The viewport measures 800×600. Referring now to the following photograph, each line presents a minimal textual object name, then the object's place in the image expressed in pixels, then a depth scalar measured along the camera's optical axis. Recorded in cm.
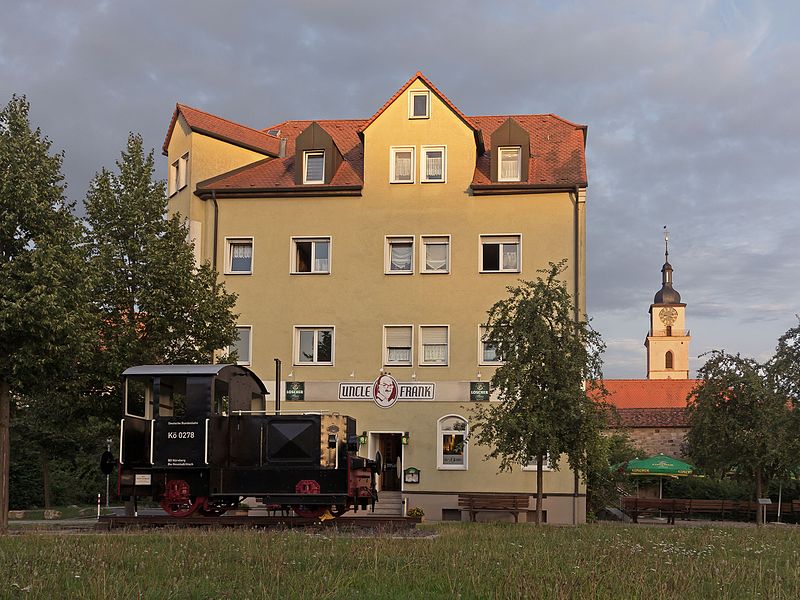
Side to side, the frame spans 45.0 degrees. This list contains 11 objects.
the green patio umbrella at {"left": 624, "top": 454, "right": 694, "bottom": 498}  3612
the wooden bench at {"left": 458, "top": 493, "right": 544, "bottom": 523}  2936
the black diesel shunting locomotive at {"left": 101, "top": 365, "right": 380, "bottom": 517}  2022
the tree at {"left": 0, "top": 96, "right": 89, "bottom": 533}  1884
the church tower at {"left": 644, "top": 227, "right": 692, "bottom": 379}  13512
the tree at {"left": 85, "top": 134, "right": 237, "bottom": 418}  2623
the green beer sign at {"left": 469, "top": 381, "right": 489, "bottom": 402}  3279
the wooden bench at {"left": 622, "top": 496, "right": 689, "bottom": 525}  3200
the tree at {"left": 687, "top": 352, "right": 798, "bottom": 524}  2711
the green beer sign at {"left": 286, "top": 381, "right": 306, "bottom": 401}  3338
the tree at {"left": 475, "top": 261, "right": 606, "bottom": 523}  2475
